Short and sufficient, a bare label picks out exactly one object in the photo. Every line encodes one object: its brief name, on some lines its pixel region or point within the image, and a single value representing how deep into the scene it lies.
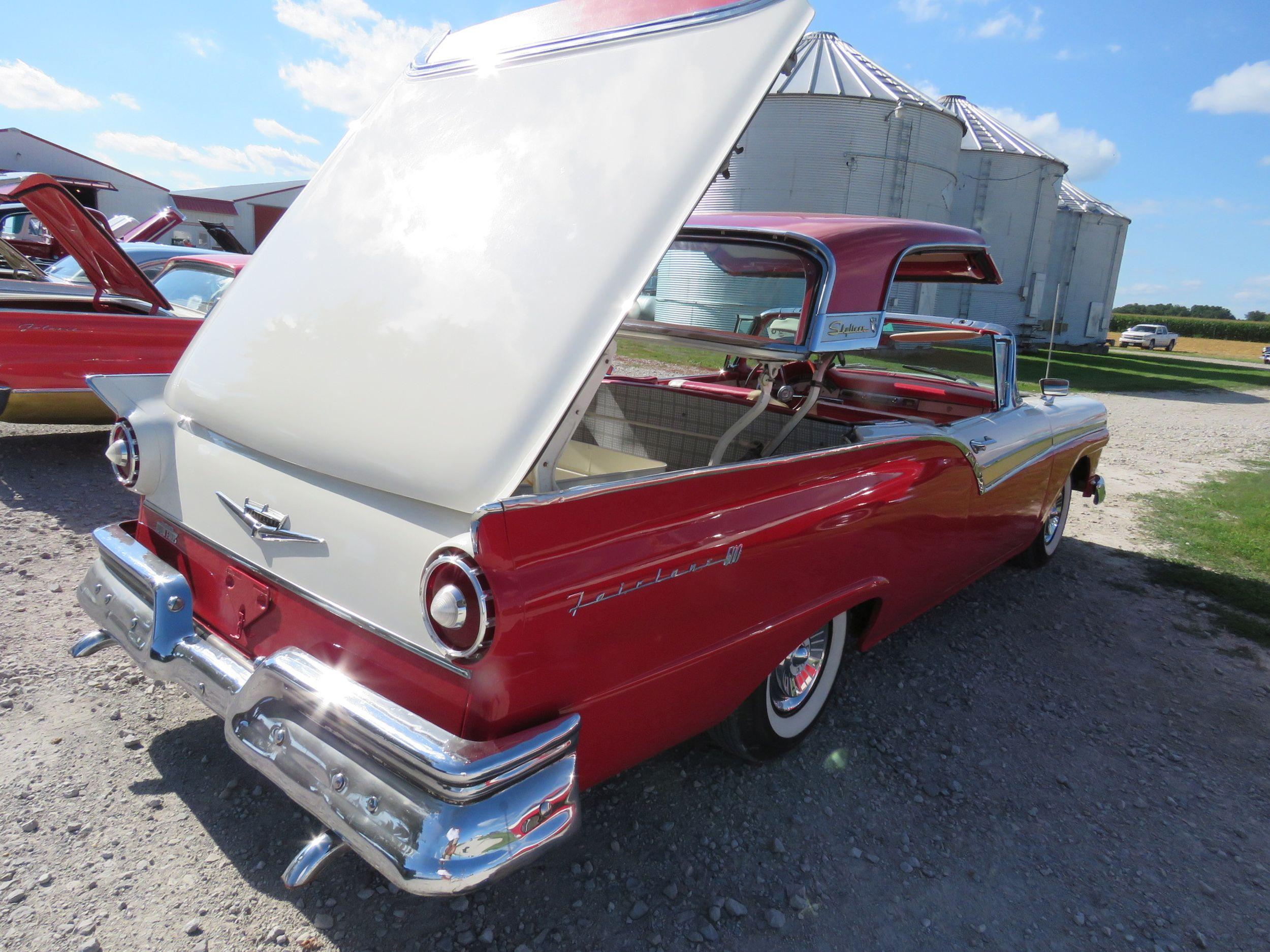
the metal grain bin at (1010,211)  24.89
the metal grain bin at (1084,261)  29.20
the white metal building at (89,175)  28.95
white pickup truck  40.56
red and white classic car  1.64
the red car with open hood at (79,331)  4.81
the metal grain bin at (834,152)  18.64
